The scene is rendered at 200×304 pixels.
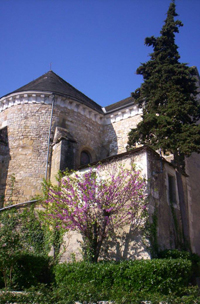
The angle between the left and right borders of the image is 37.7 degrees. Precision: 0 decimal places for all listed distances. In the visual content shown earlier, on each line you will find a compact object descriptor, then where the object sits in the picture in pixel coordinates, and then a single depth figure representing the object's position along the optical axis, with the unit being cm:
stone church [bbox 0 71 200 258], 1164
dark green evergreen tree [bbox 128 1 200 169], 1293
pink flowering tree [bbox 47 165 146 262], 1055
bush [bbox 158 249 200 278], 982
